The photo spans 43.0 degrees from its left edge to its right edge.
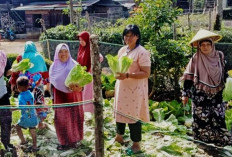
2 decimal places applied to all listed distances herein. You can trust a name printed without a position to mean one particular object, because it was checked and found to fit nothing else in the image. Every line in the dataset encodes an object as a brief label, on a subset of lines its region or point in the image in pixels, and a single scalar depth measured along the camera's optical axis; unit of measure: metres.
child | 3.01
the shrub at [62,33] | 11.61
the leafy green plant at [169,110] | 5.04
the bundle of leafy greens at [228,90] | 3.32
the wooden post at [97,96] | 2.31
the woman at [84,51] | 4.28
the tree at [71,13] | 13.22
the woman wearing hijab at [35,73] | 4.15
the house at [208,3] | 25.56
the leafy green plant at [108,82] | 6.61
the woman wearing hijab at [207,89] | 3.44
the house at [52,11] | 21.19
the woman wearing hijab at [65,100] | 3.15
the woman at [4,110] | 2.99
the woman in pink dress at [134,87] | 3.26
